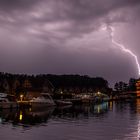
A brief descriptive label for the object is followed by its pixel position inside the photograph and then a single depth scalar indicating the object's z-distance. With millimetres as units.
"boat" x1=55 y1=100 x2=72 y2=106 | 53646
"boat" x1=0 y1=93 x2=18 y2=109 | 42003
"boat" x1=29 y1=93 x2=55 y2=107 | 46969
